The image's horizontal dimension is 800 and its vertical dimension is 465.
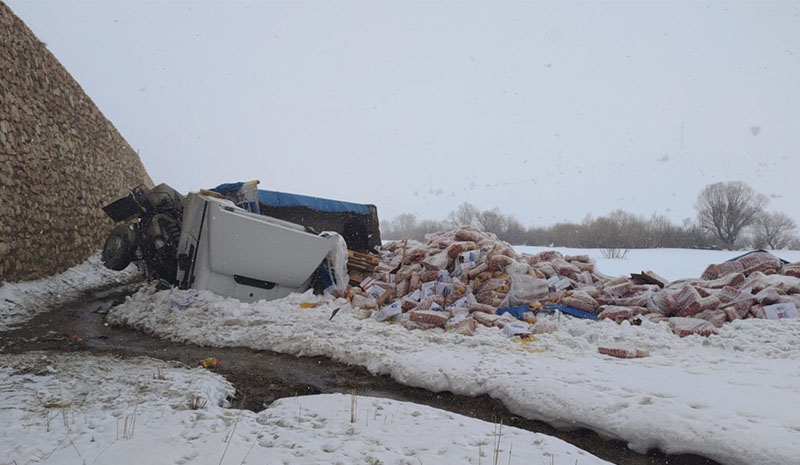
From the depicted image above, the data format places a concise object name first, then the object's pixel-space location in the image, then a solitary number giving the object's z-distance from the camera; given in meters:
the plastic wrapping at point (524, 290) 6.43
